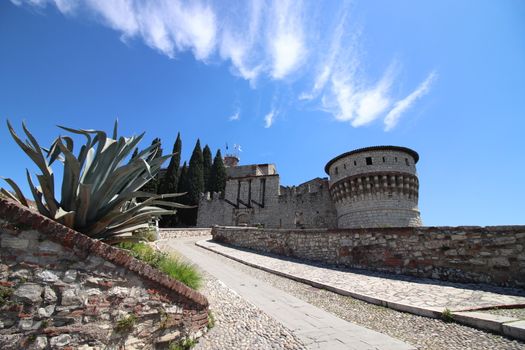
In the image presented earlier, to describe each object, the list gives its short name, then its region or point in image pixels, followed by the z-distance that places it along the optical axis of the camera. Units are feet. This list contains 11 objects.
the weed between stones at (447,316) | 14.48
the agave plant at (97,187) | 12.28
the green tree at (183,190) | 104.04
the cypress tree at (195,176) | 105.16
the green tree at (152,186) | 97.13
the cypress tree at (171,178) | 106.52
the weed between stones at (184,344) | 11.67
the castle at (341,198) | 58.90
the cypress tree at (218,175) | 114.32
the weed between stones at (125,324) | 10.41
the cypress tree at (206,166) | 116.49
